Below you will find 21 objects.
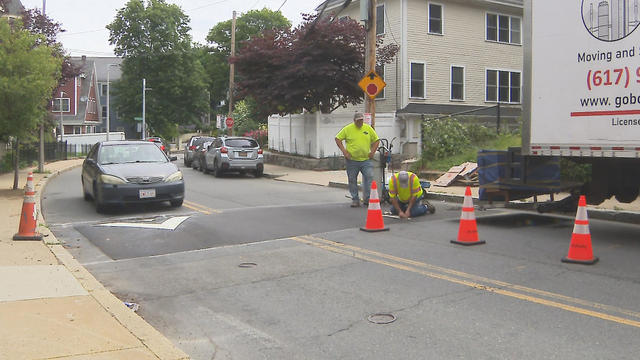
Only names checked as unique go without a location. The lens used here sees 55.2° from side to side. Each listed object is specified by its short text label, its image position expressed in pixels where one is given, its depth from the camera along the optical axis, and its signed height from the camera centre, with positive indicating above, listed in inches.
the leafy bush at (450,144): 753.0 +14.5
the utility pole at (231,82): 1293.1 +158.5
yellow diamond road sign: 571.2 +66.7
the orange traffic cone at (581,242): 290.0 -41.5
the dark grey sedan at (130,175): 480.3 -15.5
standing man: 507.8 +5.3
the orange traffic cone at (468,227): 343.3 -40.3
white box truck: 331.9 +38.6
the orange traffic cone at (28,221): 351.3 -37.7
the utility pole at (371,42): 594.5 +110.9
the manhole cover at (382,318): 211.2 -57.0
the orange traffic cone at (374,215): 387.2 -37.8
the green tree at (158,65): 2405.3 +365.8
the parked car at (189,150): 1221.3 +11.7
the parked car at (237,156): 909.2 -0.5
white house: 1040.8 +159.1
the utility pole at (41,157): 935.8 -2.3
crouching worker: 431.2 -29.2
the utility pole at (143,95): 2219.5 +229.1
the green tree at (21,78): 573.9 +74.0
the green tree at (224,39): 2645.2 +528.7
